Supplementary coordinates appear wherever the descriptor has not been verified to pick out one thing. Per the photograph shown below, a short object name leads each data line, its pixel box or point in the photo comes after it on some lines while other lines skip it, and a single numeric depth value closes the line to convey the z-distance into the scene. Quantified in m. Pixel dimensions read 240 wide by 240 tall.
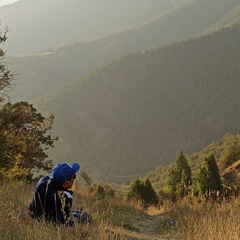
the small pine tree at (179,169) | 38.16
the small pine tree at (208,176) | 20.25
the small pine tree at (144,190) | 29.06
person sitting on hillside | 4.48
